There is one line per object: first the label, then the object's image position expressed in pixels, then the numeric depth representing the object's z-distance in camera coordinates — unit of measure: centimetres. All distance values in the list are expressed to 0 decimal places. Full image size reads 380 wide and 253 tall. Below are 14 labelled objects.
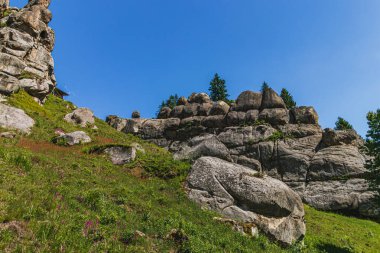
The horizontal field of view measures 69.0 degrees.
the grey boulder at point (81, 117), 4888
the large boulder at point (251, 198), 1920
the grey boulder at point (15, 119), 3147
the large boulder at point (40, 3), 6270
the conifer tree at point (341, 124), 8056
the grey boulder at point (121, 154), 2895
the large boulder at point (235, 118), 6020
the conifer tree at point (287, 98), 9222
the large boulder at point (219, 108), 6506
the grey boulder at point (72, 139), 3206
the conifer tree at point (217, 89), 10284
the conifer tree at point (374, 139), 2508
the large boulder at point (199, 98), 7249
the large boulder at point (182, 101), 7602
